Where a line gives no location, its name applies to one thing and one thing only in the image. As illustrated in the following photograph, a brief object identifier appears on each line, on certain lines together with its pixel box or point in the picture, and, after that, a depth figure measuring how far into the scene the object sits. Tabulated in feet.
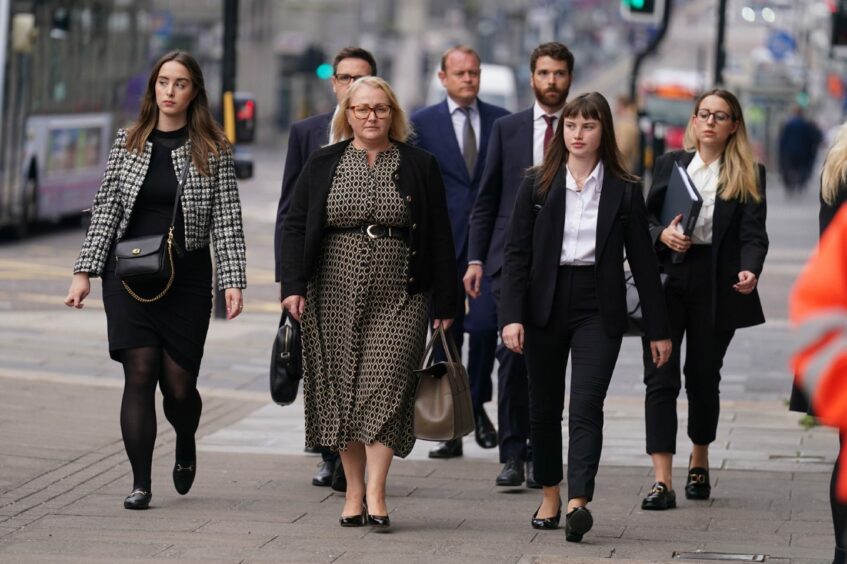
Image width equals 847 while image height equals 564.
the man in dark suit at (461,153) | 57.98
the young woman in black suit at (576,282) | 44.96
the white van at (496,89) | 330.13
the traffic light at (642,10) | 123.44
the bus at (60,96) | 141.18
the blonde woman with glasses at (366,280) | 46.06
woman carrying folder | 50.78
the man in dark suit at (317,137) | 53.53
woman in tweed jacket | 47.75
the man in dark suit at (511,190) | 53.36
